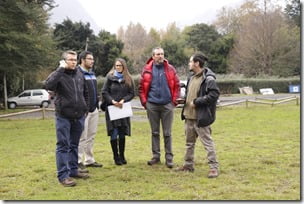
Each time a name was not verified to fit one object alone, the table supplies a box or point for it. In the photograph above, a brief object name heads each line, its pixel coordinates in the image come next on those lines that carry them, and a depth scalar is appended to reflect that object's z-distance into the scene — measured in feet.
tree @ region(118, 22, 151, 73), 225.05
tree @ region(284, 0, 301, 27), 189.06
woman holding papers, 21.44
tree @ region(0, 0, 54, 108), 63.52
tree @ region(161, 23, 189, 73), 175.73
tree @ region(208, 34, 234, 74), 175.73
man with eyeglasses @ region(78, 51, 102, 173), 20.56
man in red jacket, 21.07
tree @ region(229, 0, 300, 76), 160.04
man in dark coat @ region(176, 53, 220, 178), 18.78
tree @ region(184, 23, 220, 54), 189.57
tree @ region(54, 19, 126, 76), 150.92
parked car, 100.53
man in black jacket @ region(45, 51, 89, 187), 17.63
